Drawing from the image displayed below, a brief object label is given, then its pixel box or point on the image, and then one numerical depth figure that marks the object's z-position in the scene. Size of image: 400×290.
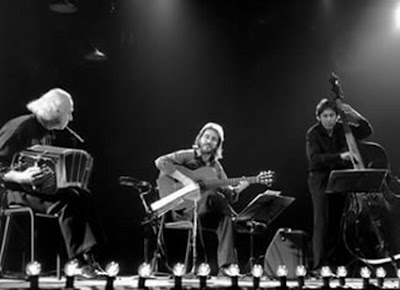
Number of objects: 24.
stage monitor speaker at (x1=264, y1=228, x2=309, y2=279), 4.98
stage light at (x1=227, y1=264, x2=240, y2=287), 3.80
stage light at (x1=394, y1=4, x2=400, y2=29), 6.71
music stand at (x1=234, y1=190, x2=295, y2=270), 4.69
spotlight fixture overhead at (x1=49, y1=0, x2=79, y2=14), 5.76
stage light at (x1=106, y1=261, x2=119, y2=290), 3.52
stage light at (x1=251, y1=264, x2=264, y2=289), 3.87
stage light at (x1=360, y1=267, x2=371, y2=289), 4.22
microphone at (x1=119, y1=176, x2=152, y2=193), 5.00
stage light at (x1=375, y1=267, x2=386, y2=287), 4.38
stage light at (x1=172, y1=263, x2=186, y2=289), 3.67
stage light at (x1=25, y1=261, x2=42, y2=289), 3.31
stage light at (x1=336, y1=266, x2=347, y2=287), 4.26
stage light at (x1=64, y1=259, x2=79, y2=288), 3.44
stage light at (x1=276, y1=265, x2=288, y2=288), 3.89
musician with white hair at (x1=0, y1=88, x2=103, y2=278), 3.99
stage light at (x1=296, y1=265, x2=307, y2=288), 4.02
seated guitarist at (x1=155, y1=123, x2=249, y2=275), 4.72
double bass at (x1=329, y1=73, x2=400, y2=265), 4.99
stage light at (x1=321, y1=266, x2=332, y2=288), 4.11
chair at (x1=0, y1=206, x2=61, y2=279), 4.05
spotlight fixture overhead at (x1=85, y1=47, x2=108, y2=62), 5.86
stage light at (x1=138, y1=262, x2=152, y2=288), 3.65
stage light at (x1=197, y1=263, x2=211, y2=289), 3.76
